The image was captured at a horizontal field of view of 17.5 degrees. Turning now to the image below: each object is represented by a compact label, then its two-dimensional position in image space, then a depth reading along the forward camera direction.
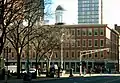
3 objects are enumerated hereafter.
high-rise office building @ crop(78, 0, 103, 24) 178.38
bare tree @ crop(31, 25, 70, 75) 70.62
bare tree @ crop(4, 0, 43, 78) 43.86
